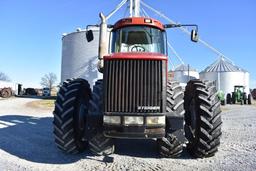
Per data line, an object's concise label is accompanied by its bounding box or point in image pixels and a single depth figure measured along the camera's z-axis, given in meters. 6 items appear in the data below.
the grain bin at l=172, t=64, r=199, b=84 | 34.78
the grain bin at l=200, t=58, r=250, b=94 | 32.70
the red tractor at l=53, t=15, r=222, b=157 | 3.84
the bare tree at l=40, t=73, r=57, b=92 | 71.65
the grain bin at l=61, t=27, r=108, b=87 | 24.54
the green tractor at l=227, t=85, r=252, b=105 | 26.13
